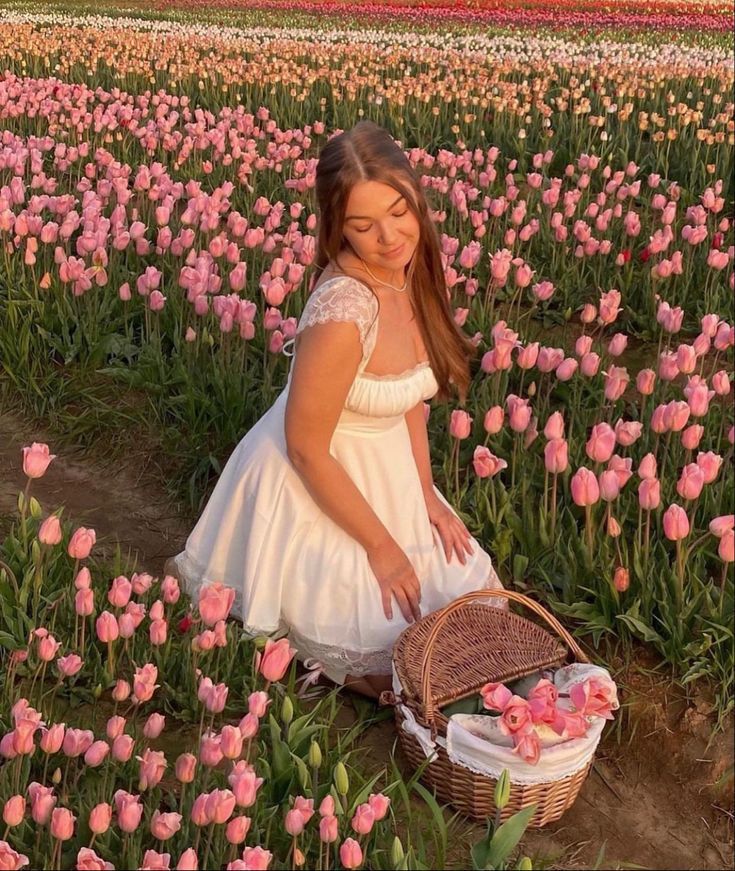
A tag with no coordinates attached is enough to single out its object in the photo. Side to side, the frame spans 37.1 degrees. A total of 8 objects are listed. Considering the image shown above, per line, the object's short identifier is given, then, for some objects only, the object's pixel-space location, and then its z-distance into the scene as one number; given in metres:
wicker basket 2.65
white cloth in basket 2.54
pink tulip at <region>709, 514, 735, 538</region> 2.81
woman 2.95
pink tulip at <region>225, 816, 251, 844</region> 2.11
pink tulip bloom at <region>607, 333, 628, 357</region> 4.12
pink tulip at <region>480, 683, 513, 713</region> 2.57
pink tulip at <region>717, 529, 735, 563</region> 2.78
